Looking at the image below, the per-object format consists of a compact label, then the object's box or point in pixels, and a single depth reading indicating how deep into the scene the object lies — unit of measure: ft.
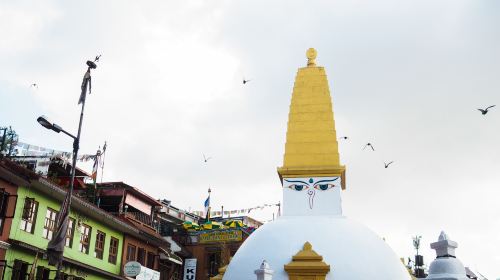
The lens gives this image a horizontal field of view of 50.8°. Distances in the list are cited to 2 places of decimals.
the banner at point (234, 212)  149.46
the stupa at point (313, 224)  54.65
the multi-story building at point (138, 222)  115.96
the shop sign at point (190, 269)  139.33
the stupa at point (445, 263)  30.45
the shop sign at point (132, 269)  103.75
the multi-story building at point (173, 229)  135.33
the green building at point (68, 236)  82.07
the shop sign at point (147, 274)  110.93
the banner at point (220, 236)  141.04
